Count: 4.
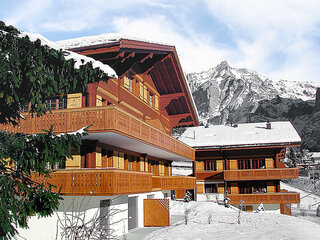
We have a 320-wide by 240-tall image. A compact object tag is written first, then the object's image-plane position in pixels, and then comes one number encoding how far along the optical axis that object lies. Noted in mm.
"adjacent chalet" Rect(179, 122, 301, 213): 34531
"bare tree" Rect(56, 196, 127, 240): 15725
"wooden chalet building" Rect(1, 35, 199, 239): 15555
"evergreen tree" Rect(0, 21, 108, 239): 9336
